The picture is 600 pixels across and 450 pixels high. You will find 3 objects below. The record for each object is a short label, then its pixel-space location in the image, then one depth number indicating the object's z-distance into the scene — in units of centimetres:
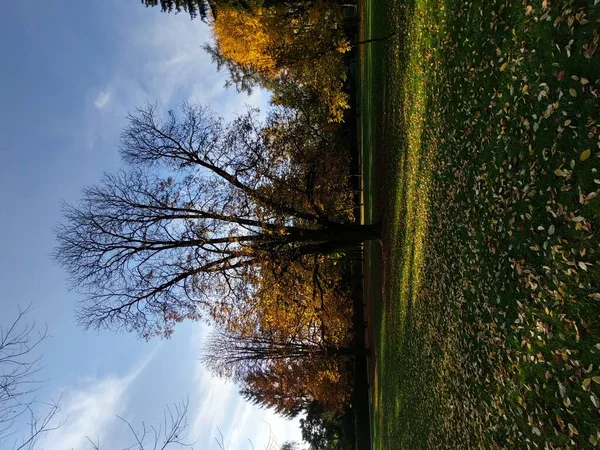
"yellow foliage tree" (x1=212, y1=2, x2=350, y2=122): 1944
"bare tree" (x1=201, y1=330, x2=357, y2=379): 2677
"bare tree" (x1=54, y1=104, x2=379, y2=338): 1661
